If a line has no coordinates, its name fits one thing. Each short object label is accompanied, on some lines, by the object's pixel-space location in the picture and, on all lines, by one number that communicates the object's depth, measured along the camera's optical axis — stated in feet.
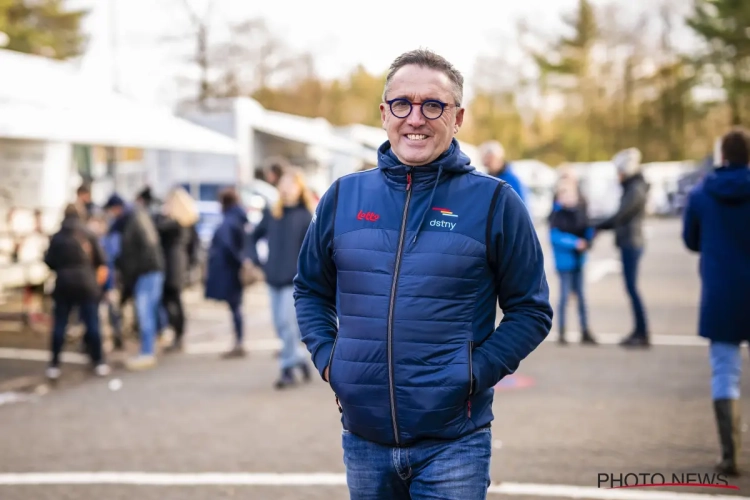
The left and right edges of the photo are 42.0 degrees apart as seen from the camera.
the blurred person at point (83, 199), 39.22
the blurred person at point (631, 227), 35.70
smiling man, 9.46
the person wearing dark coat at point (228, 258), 37.47
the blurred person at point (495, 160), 29.85
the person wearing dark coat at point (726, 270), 18.72
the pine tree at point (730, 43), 116.16
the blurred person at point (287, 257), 29.94
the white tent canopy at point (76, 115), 38.75
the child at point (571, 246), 36.94
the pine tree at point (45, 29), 125.29
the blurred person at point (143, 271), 34.68
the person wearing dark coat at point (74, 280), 32.17
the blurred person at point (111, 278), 38.75
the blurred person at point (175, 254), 39.09
